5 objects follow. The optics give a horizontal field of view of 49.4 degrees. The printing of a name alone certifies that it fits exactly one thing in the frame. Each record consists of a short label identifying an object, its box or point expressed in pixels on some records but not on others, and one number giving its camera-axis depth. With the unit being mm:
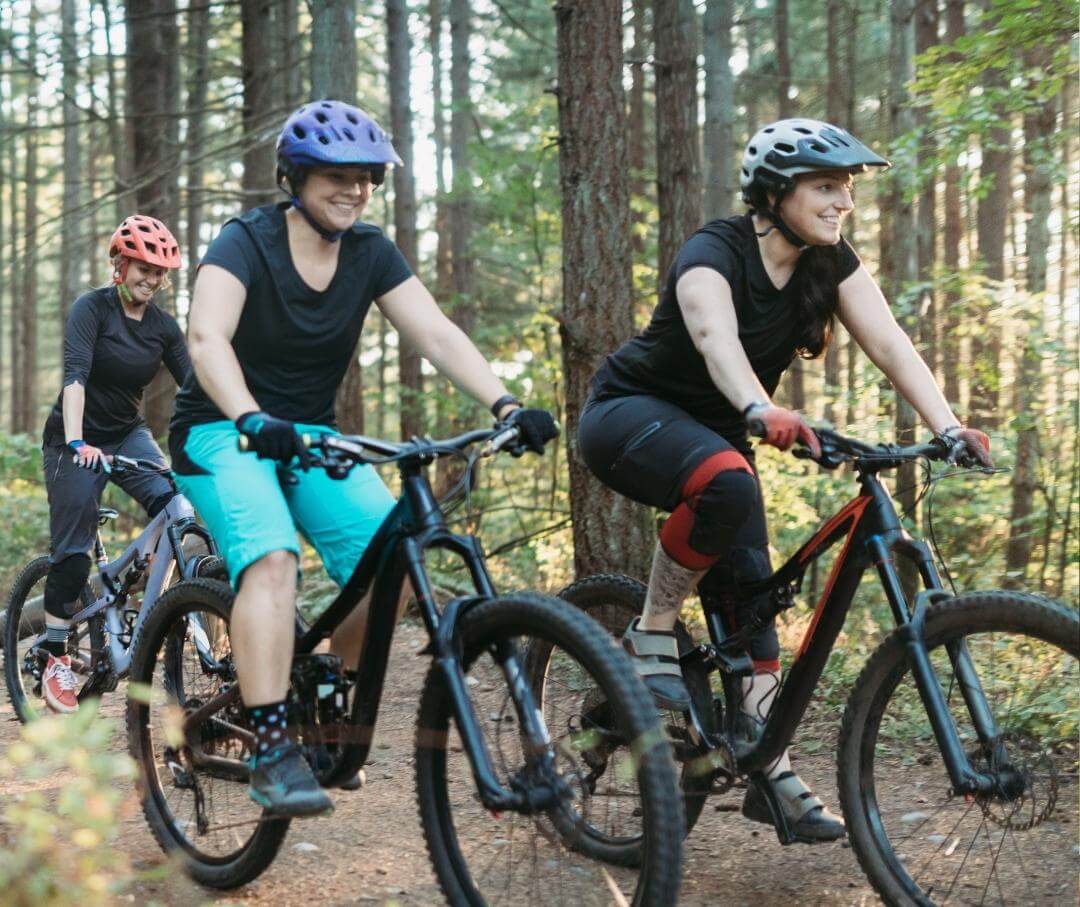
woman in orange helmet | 5992
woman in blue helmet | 3504
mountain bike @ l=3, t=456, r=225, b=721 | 5855
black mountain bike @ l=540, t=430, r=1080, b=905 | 3238
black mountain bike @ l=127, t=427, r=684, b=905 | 3014
